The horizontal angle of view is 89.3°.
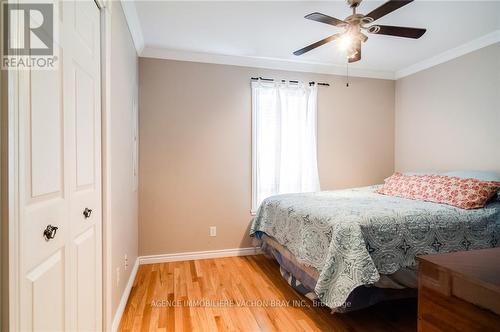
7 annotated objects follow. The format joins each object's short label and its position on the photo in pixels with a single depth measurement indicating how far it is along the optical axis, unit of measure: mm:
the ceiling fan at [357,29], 1811
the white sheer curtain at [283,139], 3326
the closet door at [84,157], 1130
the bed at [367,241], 1682
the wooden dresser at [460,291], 772
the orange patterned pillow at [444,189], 2238
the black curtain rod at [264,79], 3305
